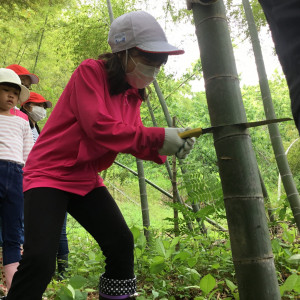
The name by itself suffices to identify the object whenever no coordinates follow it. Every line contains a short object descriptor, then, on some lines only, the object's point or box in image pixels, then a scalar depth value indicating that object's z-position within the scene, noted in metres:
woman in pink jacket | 1.46
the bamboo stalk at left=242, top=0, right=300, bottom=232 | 2.84
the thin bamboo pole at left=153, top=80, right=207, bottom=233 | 3.93
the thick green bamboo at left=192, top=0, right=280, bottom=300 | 1.27
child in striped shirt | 2.36
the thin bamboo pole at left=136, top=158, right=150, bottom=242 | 4.02
